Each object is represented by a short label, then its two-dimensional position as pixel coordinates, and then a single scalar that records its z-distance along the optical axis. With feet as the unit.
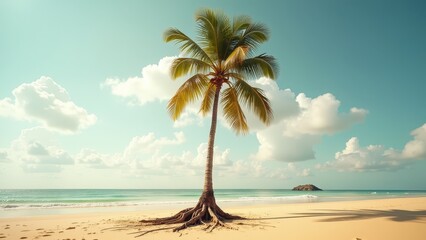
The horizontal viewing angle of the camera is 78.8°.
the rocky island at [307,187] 317.22
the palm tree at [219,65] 37.04
